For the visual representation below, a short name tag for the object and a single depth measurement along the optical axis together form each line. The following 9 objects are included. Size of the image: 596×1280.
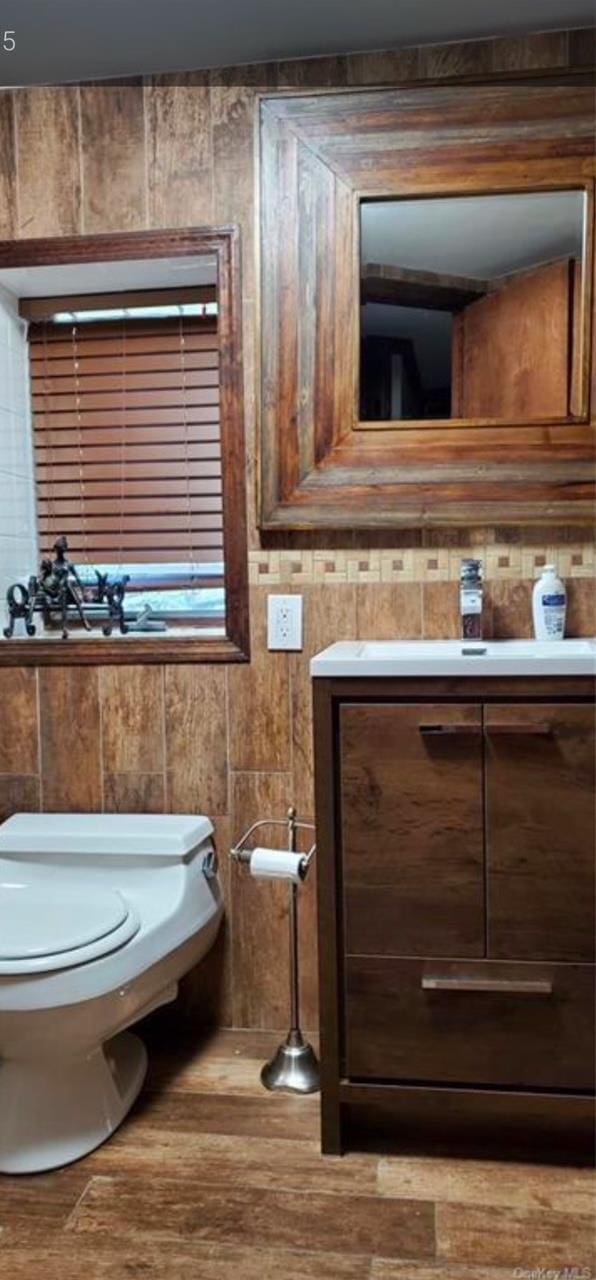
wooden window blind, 2.00
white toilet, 1.38
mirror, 1.74
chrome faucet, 1.74
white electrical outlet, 1.84
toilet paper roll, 1.64
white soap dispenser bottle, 1.73
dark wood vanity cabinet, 1.42
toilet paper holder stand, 1.71
